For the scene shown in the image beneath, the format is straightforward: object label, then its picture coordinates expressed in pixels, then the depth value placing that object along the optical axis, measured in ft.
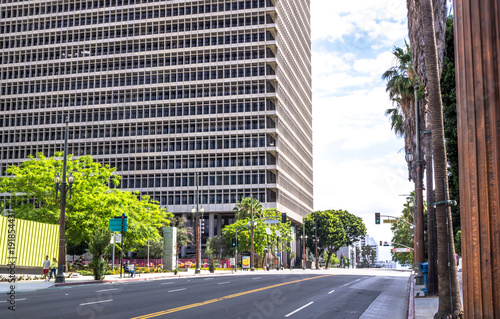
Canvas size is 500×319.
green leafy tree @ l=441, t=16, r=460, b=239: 83.51
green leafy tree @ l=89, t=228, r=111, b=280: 117.29
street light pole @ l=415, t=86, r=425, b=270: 87.70
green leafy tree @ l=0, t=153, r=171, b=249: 159.22
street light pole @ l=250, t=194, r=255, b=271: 240.73
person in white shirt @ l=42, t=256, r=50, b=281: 114.83
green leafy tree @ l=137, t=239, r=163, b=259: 278.85
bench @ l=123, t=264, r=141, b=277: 138.21
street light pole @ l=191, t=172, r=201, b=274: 184.65
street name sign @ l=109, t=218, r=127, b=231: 141.08
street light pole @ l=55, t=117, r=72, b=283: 102.93
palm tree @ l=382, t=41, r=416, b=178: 108.17
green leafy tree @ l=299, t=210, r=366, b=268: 387.14
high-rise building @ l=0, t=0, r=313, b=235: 334.44
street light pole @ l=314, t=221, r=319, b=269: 371.76
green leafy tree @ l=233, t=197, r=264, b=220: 287.28
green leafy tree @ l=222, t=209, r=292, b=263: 278.67
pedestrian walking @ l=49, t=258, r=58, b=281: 114.68
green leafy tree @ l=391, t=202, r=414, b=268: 389.60
